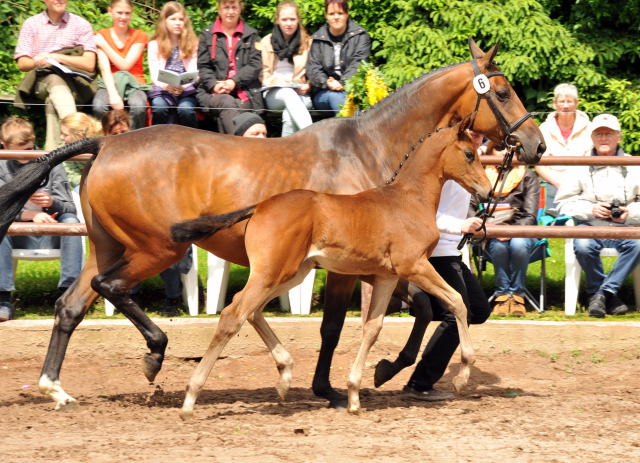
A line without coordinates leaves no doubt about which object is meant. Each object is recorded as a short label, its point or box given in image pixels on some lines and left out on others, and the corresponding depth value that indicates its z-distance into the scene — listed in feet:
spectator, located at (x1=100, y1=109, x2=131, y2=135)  53.98
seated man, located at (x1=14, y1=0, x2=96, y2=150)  61.82
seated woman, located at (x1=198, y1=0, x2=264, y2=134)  61.00
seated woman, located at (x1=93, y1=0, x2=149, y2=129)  61.62
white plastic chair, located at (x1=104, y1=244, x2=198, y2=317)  57.06
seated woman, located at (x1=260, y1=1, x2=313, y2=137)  61.72
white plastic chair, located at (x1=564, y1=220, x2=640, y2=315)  58.59
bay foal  40.22
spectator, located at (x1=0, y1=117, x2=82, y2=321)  54.49
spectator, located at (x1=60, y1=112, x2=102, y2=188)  56.44
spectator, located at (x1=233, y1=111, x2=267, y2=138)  56.71
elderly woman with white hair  61.93
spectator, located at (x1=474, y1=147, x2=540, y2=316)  58.13
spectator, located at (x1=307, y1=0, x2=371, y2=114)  61.67
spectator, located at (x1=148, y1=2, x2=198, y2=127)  61.57
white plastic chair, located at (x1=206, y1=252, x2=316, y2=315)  57.11
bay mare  43.16
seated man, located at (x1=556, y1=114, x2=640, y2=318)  57.62
